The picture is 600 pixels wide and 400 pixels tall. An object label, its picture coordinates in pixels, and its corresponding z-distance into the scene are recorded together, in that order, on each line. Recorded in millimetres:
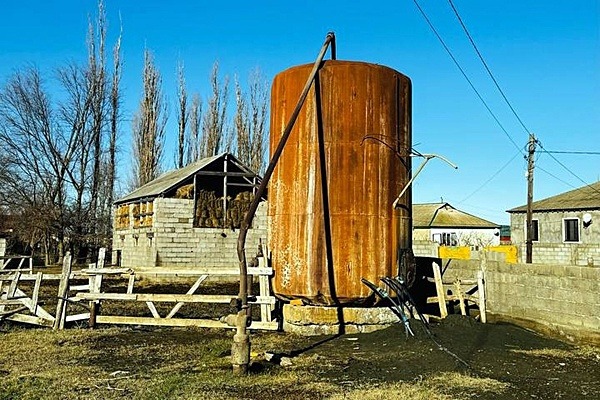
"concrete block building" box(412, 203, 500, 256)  54875
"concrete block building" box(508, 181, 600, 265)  31306
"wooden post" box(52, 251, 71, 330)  11805
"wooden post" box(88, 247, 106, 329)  11844
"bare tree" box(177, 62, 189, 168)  48312
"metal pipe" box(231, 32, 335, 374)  7910
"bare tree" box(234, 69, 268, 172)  48156
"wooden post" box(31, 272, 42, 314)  11984
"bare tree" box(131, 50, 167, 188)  44562
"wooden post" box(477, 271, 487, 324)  12308
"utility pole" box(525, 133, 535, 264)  26984
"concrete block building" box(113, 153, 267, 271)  26953
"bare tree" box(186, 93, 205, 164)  48781
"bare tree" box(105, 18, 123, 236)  43594
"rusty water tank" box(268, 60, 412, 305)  11344
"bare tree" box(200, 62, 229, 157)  48312
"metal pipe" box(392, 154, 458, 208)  11359
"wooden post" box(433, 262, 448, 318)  12227
